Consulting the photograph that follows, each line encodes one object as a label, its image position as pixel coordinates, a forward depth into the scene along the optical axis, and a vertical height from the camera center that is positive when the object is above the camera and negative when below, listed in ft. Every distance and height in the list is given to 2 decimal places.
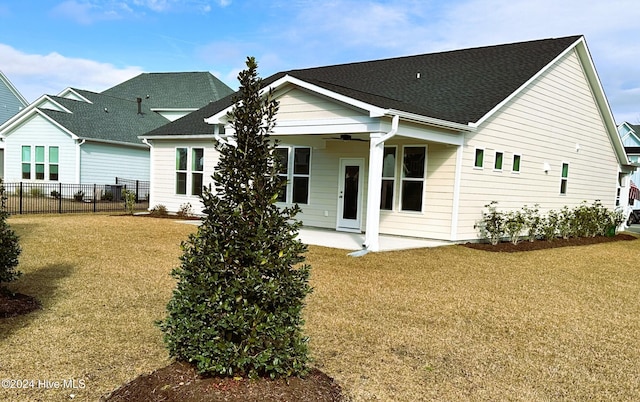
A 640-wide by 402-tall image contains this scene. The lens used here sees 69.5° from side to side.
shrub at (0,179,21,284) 16.85 -3.27
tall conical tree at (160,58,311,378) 9.31 -2.10
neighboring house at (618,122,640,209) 108.68 +13.73
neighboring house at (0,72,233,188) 69.92 +3.85
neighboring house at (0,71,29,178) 94.53 +13.46
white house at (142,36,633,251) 33.83 +3.59
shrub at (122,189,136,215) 52.65 -3.64
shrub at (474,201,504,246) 38.96 -3.33
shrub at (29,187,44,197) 69.56 -4.11
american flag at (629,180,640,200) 73.61 -0.21
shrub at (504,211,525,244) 39.01 -3.27
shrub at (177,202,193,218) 52.26 -4.47
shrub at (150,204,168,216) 52.70 -4.67
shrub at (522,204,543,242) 42.29 -3.27
